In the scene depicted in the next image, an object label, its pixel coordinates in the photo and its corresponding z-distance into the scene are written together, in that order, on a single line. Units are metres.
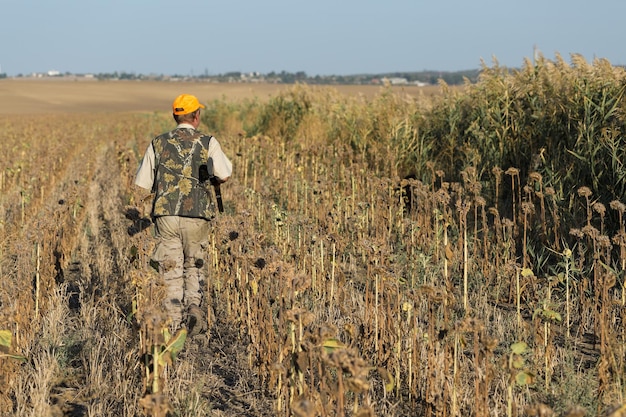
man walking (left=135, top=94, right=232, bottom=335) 10.66
